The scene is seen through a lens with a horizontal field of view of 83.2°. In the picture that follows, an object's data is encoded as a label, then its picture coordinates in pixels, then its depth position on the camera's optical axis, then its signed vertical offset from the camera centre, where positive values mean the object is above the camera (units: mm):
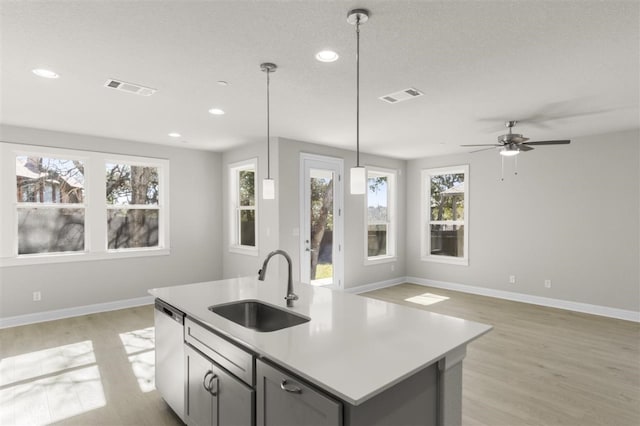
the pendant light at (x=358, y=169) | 1978 +270
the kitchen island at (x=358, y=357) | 1312 -597
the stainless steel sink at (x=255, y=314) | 2250 -673
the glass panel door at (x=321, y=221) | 5562 -170
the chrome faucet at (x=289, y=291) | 2229 -500
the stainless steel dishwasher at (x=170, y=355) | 2328 -978
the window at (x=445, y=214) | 6660 -73
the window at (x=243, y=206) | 5898 +87
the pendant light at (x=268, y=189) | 3021 +186
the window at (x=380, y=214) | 6844 -64
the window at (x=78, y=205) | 4562 +88
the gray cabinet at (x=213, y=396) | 1748 -986
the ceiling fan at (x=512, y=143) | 4132 +781
